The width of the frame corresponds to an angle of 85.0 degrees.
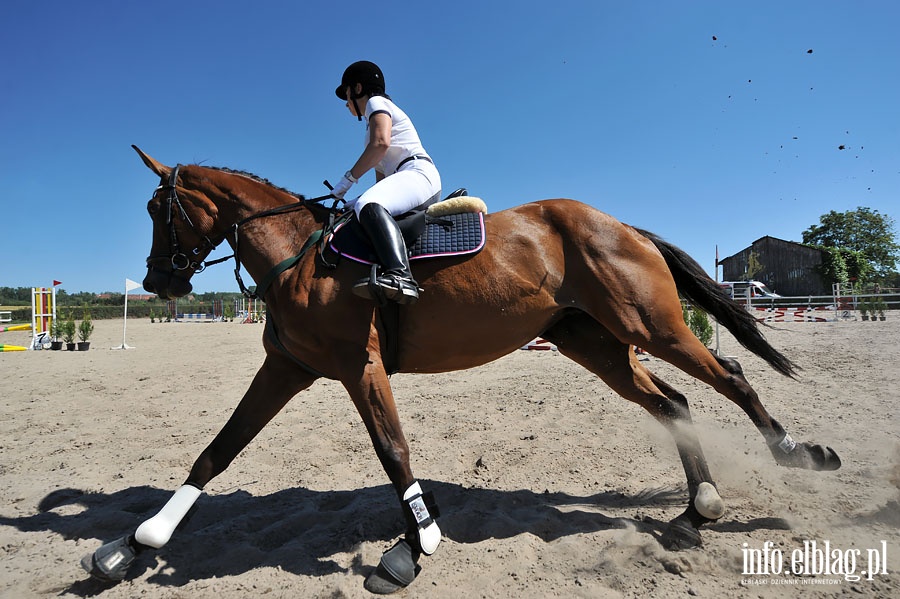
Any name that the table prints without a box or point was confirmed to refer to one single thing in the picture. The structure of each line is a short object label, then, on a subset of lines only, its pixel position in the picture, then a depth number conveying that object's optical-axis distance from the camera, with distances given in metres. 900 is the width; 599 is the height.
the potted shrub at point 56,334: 15.02
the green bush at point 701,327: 10.55
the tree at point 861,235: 53.00
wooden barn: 41.06
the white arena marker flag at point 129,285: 17.03
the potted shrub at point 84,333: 15.20
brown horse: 2.82
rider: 2.74
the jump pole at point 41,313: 15.10
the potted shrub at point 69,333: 14.87
